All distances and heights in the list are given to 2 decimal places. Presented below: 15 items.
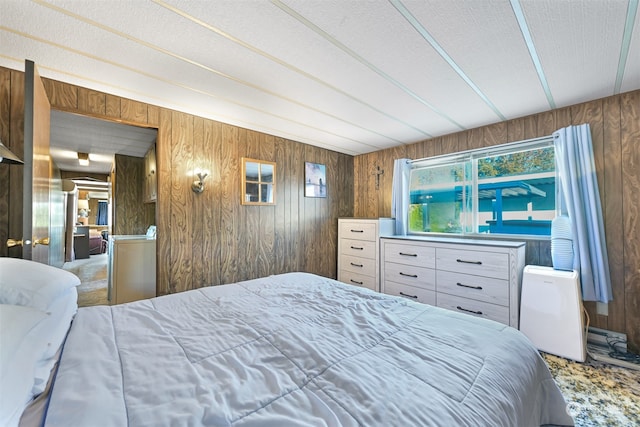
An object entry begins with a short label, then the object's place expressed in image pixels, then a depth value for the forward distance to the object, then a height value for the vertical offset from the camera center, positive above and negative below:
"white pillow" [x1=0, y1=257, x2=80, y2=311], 0.97 -0.28
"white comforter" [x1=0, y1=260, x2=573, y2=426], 0.70 -0.54
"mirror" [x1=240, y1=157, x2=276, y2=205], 3.15 +0.44
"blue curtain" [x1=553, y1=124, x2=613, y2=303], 2.28 +0.04
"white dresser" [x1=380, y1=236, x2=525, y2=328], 2.47 -0.65
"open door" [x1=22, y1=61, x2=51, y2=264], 1.41 +0.28
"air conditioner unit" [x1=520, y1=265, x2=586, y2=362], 2.13 -0.85
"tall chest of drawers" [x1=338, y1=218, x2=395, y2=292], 3.61 -0.50
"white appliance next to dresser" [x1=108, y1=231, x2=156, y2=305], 2.93 -0.64
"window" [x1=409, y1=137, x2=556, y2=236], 2.81 +0.31
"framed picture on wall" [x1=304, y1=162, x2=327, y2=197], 3.86 +0.57
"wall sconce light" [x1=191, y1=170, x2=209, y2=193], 2.75 +0.36
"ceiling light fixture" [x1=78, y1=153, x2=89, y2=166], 4.60 +1.11
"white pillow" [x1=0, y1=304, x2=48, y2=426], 0.56 -0.37
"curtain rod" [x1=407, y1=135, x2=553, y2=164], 2.72 +0.83
